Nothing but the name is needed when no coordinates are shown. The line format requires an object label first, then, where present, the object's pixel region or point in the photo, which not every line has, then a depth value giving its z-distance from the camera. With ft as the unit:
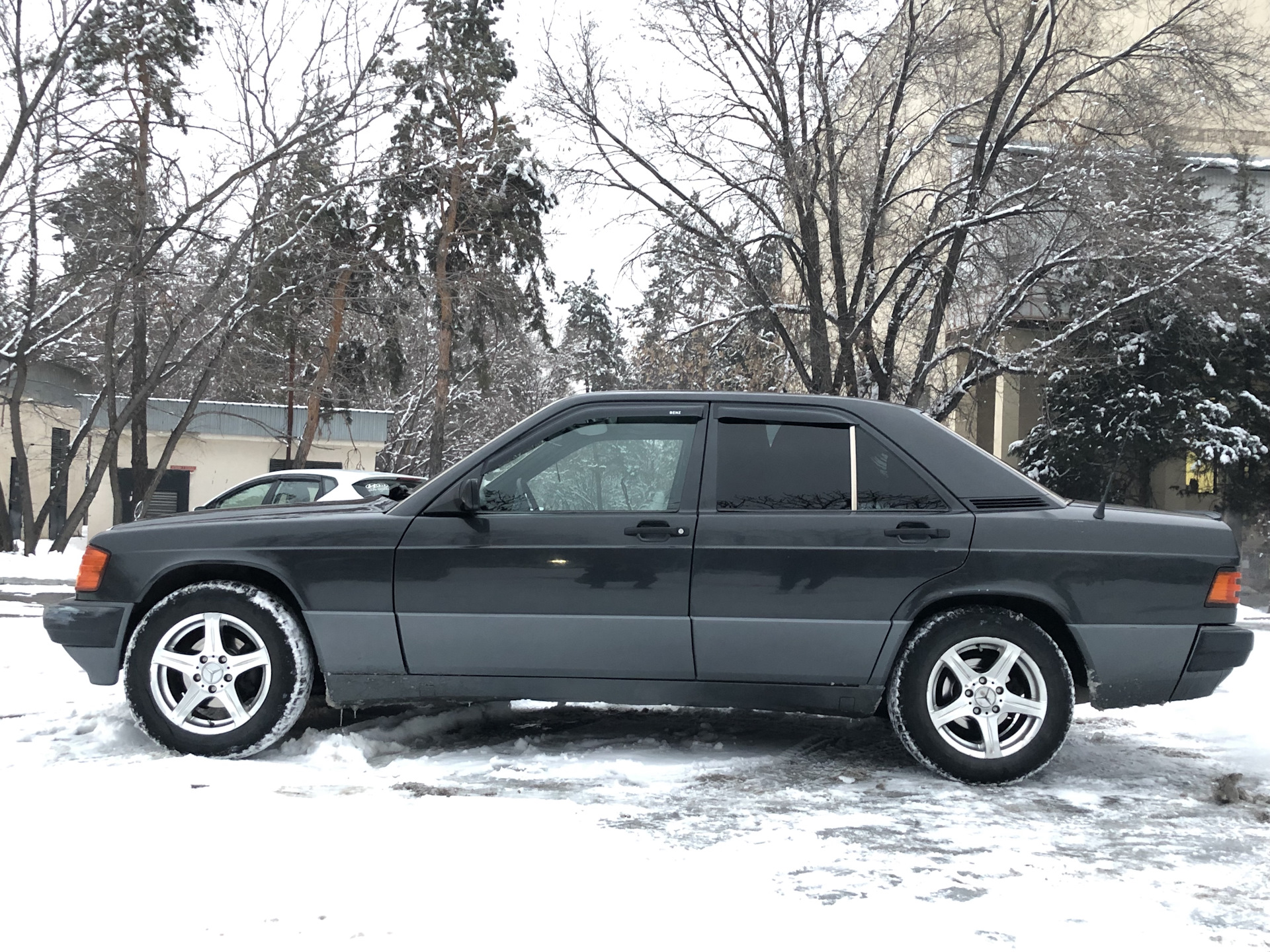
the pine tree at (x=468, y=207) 82.79
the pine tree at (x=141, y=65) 61.00
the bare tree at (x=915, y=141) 56.75
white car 34.86
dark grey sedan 15.06
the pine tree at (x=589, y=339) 175.73
